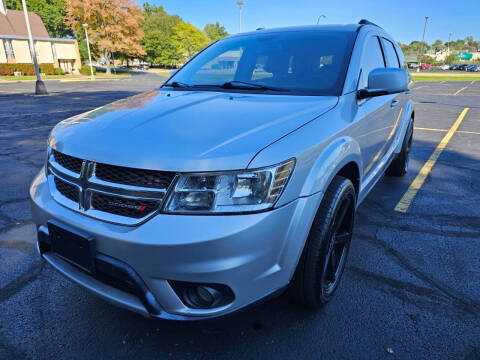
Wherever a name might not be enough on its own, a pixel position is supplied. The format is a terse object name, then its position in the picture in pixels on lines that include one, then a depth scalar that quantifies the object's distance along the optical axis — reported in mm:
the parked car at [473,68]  78475
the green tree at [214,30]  100875
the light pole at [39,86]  17328
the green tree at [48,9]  54500
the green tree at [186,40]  70950
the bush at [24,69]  36938
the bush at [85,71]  45000
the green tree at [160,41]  67625
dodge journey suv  1506
